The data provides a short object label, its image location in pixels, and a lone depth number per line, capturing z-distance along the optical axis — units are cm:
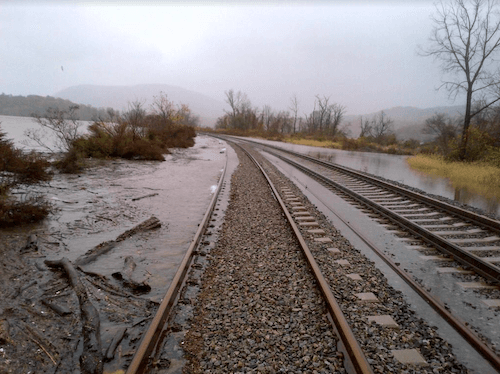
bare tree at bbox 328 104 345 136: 7269
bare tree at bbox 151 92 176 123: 3153
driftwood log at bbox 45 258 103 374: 259
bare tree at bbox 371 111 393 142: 4701
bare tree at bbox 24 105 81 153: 1383
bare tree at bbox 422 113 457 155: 2526
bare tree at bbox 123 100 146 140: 1878
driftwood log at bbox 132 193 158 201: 901
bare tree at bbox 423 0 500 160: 1886
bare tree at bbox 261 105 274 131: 7428
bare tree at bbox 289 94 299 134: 8097
